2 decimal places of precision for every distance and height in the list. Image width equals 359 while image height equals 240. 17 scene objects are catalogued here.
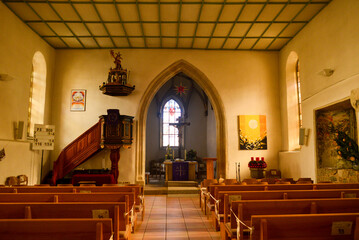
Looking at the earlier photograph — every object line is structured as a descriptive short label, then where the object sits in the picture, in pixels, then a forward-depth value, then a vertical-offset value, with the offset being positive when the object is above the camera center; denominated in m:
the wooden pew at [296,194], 3.65 -0.50
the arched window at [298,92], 10.55 +2.39
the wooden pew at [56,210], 2.70 -0.52
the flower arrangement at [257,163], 9.84 -0.27
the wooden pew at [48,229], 1.91 -0.49
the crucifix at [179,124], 13.12 +1.46
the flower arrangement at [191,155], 13.05 +0.04
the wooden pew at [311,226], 2.08 -0.52
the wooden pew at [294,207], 2.86 -0.52
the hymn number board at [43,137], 8.46 +0.58
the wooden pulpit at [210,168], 11.05 -0.47
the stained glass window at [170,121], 17.28 +2.16
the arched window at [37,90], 9.75 +2.35
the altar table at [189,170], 11.54 -0.58
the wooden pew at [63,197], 3.53 -0.51
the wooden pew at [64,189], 4.49 -0.54
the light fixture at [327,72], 7.58 +2.27
